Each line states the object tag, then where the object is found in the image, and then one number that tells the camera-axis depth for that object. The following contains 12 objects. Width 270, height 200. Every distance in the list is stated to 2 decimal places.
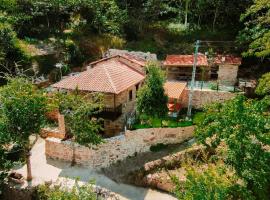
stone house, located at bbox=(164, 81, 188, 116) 32.67
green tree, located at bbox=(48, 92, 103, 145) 26.69
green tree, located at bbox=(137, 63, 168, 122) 28.73
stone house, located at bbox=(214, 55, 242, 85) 36.84
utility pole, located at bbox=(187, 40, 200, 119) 31.76
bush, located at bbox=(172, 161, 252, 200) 18.11
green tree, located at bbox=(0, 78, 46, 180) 24.64
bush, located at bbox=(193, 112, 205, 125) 31.36
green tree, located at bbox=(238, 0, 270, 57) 20.53
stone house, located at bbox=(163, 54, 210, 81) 37.50
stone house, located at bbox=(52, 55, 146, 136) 29.98
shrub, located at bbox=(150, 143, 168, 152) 29.92
